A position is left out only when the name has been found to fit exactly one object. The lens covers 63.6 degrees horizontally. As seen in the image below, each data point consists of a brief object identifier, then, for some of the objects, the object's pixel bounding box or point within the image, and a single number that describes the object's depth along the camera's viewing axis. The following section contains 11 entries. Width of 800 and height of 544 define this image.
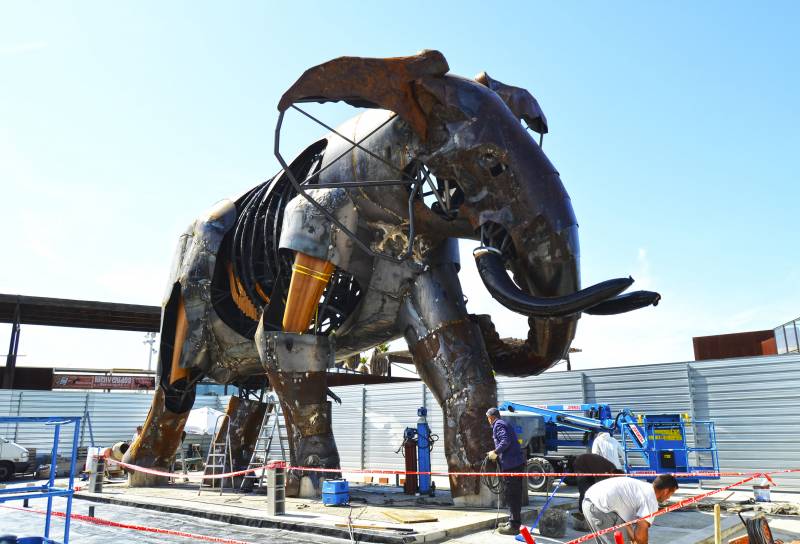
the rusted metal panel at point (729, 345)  29.95
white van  19.44
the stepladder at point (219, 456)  12.18
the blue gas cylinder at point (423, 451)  10.66
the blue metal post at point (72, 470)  6.28
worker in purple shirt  6.88
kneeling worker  4.79
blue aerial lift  14.60
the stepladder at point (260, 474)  11.66
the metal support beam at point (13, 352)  24.87
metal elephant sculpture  7.67
